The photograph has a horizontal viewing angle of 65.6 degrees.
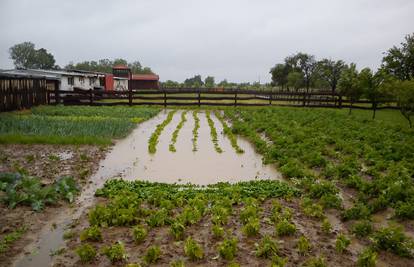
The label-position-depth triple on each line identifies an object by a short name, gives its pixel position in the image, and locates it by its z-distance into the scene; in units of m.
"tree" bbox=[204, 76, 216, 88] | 92.25
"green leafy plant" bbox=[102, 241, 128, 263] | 4.38
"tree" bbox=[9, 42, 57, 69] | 98.01
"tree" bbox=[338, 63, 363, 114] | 21.50
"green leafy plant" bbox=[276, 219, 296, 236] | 5.22
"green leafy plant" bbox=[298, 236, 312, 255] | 4.67
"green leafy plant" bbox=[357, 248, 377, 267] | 4.29
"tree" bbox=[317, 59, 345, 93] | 50.19
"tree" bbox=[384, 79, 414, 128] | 15.58
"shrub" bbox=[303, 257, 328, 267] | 4.16
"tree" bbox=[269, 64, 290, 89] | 59.31
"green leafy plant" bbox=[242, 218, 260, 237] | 5.18
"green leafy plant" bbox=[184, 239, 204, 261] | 4.46
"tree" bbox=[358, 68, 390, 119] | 20.33
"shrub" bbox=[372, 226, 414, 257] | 4.71
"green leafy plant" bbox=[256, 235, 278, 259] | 4.55
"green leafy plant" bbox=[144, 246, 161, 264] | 4.37
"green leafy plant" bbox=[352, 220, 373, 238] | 5.26
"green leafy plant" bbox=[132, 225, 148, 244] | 4.92
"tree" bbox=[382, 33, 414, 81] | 33.72
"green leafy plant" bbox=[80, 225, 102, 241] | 4.92
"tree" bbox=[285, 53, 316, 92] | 57.41
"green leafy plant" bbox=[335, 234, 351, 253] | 4.70
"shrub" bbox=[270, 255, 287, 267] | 4.20
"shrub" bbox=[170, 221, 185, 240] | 5.06
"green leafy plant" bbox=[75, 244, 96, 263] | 4.35
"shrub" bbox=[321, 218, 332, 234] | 5.39
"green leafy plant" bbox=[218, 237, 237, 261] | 4.47
